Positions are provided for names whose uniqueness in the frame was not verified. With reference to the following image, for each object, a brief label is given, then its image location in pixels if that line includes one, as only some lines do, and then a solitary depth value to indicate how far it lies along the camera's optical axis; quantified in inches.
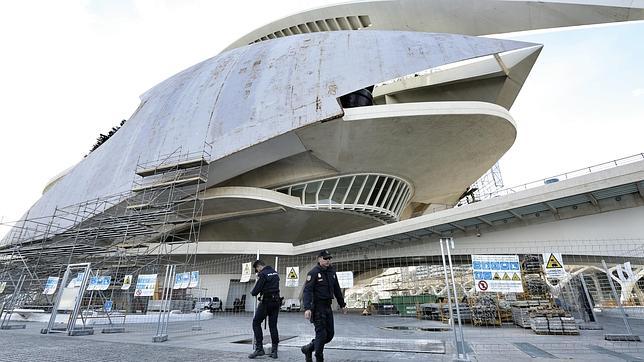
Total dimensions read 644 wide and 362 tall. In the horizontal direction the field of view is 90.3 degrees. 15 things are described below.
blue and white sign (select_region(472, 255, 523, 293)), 204.5
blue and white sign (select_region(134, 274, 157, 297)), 349.2
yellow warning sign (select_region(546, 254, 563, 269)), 238.7
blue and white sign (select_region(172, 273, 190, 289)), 406.0
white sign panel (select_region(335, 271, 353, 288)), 347.5
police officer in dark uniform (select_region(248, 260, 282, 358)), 182.4
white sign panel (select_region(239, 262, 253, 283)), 307.9
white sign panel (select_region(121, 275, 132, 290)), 481.3
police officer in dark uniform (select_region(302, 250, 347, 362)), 146.7
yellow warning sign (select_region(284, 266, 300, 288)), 312.7
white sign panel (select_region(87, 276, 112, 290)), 381.4
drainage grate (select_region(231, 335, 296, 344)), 252.7
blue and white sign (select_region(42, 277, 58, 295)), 414.4
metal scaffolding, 667.4
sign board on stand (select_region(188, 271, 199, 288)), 414.9
